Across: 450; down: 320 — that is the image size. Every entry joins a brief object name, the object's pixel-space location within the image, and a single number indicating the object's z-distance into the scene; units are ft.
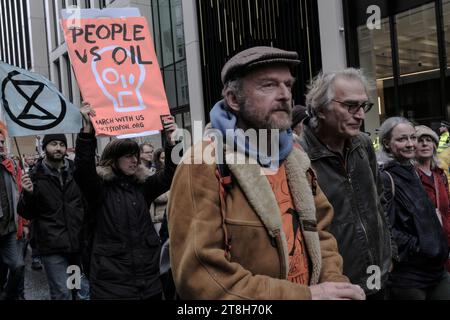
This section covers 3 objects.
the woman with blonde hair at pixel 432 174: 11.69
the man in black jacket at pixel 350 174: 8.02
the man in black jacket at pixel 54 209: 15.26
